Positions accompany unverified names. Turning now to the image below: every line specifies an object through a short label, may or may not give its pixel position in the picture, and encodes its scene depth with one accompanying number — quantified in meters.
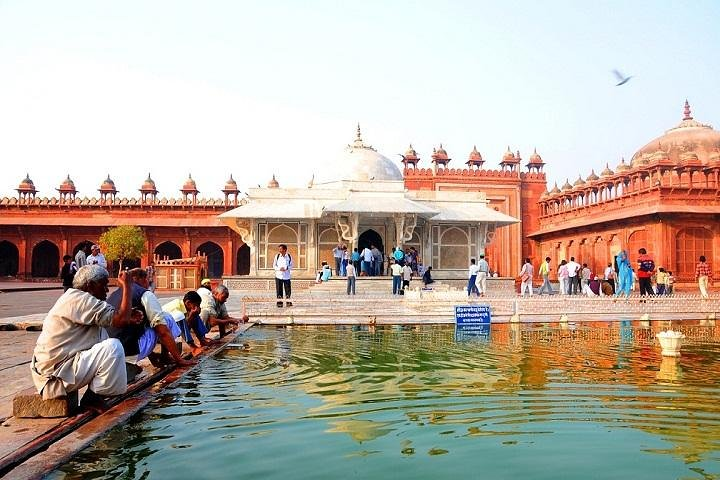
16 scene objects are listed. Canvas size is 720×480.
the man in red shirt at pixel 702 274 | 14.12
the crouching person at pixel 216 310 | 7.78
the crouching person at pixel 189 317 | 6.34
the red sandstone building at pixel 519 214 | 23.56
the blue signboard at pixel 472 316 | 10.04
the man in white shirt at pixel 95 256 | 13.14
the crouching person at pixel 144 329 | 4.85
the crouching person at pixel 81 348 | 3.44
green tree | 29.86
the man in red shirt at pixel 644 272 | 13.48
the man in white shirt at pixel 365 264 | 18.91
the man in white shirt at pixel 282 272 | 12.19
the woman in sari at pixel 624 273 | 13.94
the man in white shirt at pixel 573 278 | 16.72
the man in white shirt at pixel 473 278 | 15.73
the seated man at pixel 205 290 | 7.84
